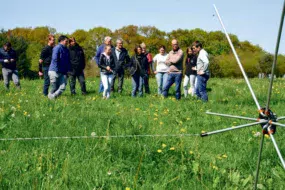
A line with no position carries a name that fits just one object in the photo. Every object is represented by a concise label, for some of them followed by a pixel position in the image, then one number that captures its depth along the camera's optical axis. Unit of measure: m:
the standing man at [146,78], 12.77
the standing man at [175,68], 10.61
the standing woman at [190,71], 11.53
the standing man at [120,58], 12.08
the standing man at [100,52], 12.25
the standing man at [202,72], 9.55
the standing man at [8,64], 12.14
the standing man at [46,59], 10.59
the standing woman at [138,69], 11.65
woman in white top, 12.41
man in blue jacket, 9.20
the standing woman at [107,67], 10.52
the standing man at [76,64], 11.83
